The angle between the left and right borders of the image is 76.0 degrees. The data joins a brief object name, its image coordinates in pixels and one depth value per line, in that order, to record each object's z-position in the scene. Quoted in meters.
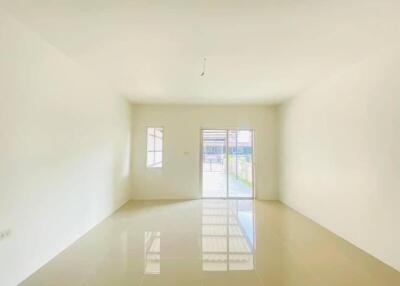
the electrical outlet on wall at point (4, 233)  2.27
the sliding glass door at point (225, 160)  7.09
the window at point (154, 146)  6.91
